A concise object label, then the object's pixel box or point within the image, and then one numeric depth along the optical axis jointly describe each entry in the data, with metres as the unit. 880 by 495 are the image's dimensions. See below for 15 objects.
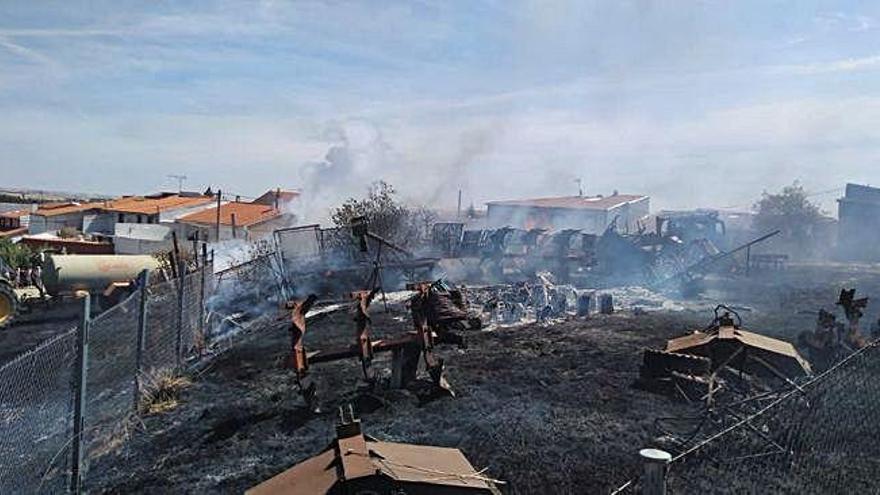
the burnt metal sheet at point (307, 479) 3.78
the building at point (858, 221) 43.10
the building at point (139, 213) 41.67
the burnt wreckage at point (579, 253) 26.16
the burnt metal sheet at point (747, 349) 10.21
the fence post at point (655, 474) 3.37
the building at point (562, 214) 46.62
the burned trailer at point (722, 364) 9.84
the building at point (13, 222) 44.00
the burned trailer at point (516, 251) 27.17
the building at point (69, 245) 28.50
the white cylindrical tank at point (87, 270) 21.88
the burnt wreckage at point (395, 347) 9.48
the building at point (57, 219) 42.41
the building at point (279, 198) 47.52
